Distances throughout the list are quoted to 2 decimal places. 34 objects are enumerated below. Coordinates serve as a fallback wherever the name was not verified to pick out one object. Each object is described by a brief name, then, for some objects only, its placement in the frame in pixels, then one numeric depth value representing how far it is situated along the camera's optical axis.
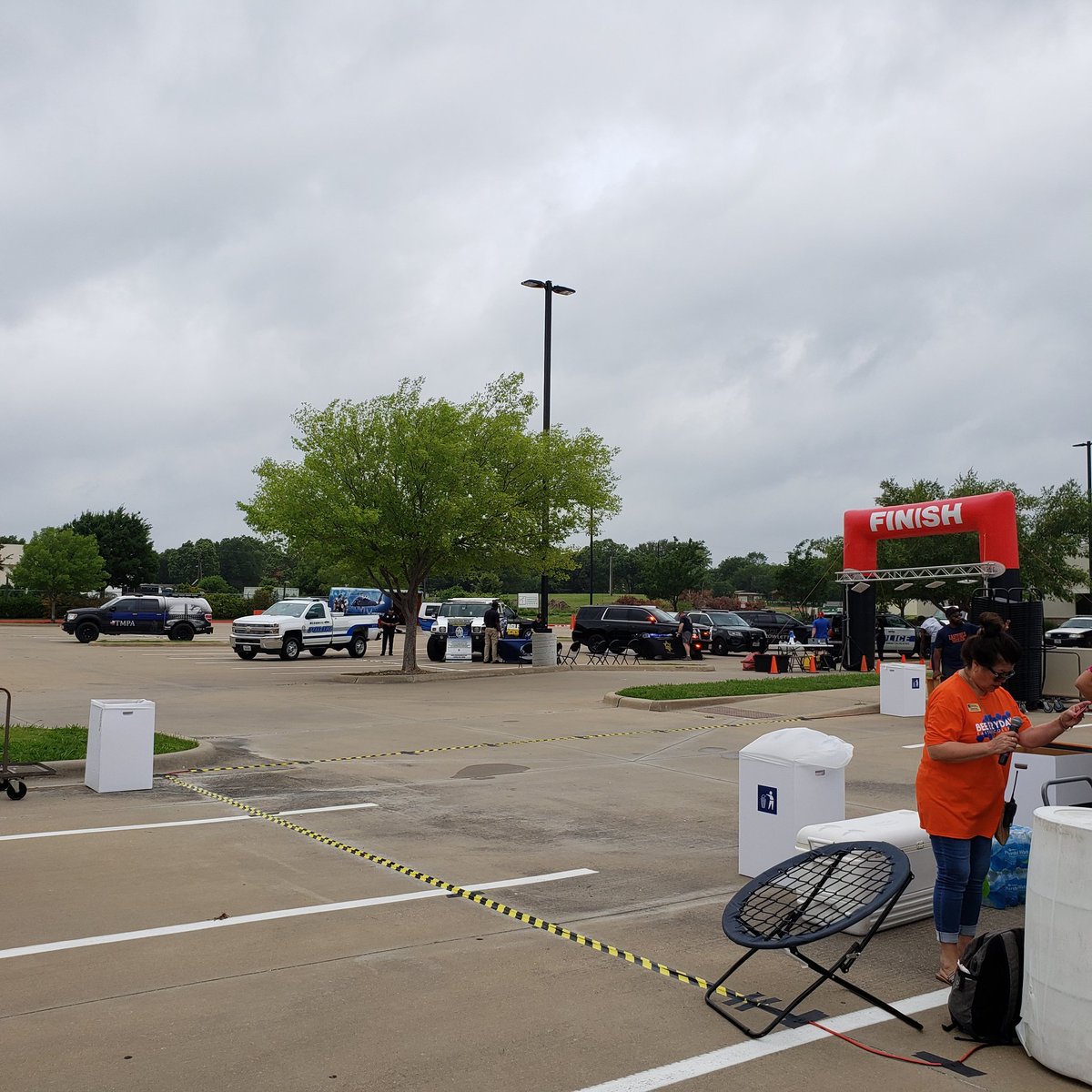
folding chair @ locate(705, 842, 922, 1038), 4.29
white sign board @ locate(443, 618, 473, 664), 30.22
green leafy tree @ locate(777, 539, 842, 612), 63.72
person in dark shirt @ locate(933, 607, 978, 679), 16.50
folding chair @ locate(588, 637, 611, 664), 33.59
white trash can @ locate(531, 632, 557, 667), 28.66
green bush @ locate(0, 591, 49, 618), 60.50
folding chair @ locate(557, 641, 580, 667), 30.35
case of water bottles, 6.23
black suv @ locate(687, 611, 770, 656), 36.59
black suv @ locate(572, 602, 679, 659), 34.06
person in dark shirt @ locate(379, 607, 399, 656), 35.41
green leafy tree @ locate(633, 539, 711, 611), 67.94
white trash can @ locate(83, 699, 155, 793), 9.86
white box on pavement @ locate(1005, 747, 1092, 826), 6.55
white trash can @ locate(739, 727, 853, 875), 6.62
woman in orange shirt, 4.86
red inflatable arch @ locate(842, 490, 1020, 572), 22.77
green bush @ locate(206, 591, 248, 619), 68.12
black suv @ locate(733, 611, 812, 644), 41.44
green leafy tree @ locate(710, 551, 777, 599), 134.12
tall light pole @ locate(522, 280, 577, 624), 28.80
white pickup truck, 32.97
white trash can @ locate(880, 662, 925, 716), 17.50
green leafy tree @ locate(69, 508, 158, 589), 81.56
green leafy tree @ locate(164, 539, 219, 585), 149.25
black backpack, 4.41
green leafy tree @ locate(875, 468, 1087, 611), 42.91
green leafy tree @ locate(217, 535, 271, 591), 158.12
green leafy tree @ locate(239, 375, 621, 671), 24.36
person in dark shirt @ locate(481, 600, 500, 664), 30.28
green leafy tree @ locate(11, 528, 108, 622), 59.97
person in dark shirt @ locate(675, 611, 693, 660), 33.31
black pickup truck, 39.91
